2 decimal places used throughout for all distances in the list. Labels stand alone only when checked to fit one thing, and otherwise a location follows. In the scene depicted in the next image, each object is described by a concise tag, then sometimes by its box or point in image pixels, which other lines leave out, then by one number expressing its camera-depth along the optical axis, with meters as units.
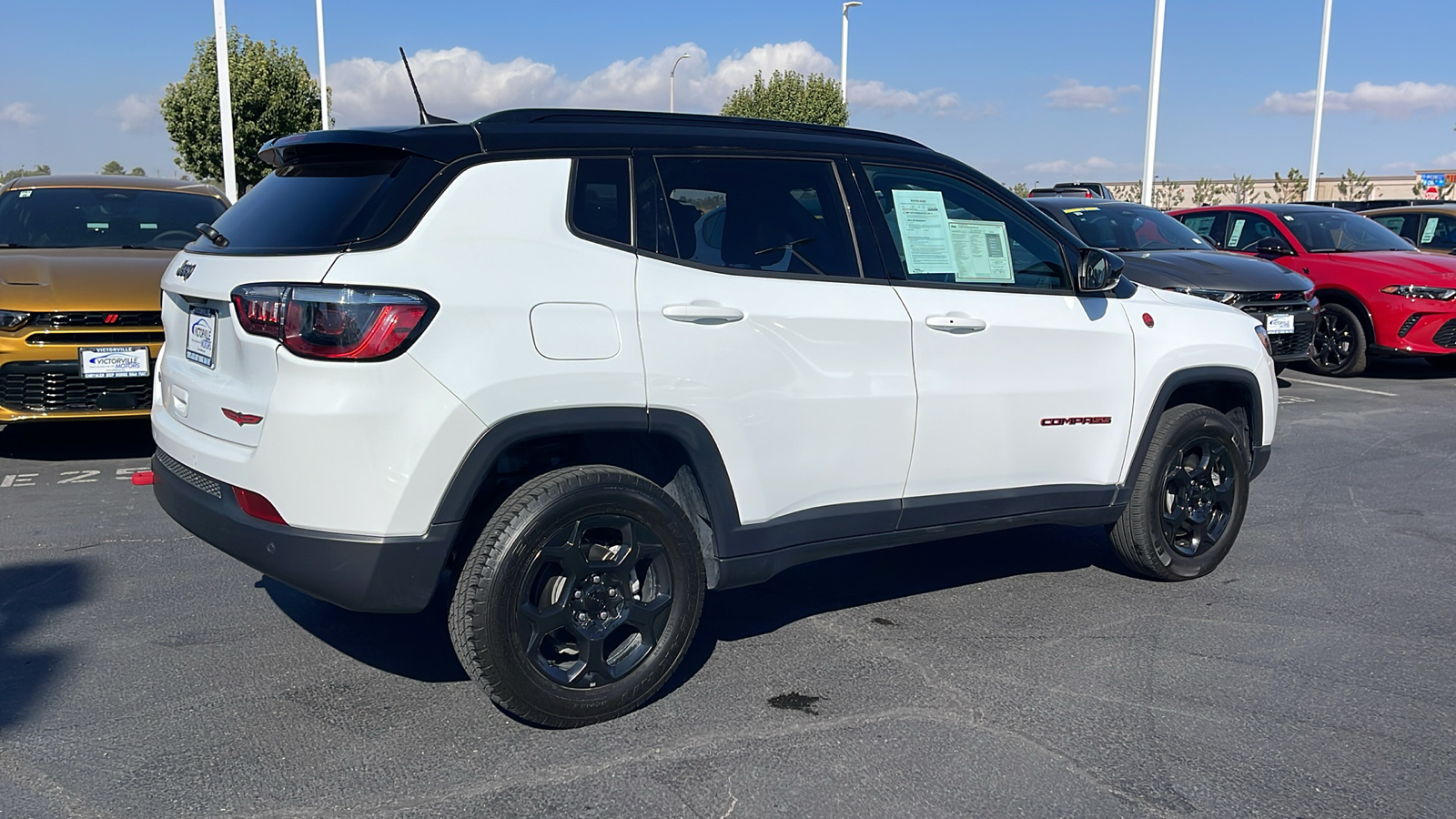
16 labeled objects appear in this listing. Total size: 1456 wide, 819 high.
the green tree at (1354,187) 47.03
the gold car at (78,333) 6.45
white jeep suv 3.11
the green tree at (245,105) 36.75
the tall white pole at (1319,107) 28.06
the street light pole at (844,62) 35.75
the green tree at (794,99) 42.34
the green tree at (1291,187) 45.78
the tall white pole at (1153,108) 22.30
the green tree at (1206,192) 48.69
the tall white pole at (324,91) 29.86
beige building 52.31
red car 11.25
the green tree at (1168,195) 50.86
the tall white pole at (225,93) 16.78
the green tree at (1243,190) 48.53
